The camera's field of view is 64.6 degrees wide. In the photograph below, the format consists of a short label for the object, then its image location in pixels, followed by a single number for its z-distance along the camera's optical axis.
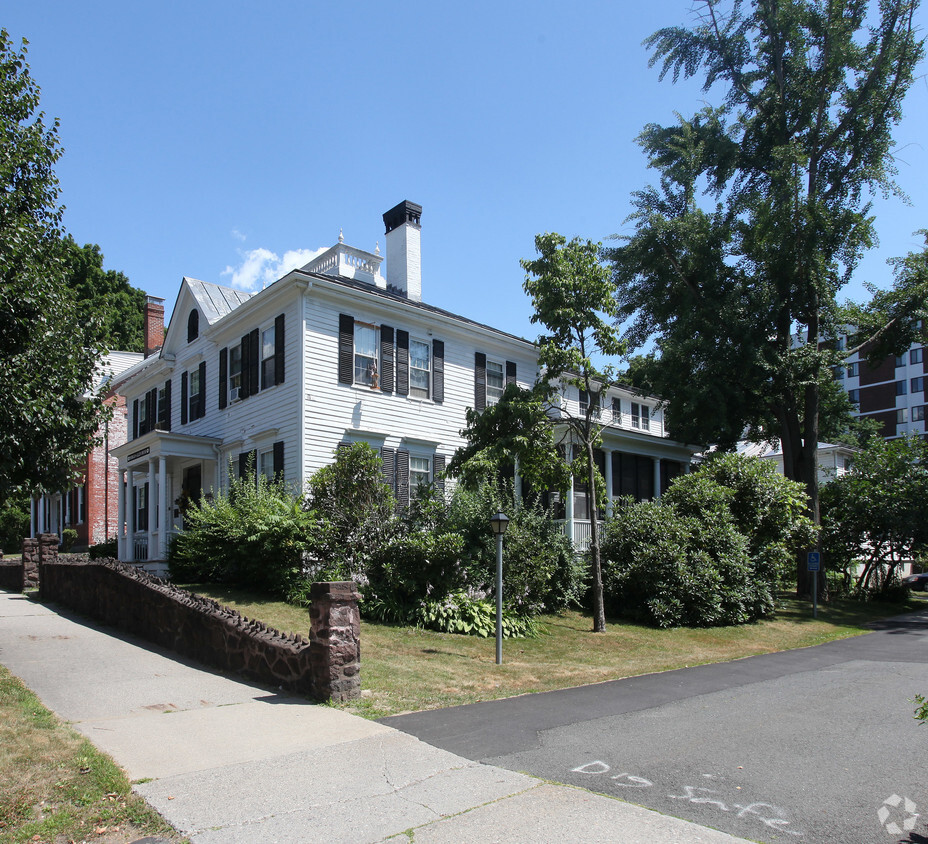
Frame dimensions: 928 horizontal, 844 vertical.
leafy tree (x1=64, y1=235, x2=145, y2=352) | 42.00
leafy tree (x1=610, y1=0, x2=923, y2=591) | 22.78
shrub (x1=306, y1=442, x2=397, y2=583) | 13.95
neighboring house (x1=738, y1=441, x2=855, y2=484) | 40.12
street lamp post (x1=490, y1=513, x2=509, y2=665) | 11.12
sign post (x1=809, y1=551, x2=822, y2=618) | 19.27
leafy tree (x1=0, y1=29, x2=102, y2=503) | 8.65
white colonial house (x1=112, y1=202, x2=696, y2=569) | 17.36
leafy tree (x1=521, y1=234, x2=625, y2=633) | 14.73
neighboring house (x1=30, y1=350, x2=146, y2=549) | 28.89
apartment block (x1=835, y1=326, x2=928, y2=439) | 66.12
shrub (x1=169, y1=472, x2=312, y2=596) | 13.73
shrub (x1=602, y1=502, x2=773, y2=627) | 16.80
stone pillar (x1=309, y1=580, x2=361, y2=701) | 7.86
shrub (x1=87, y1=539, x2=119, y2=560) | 20.92
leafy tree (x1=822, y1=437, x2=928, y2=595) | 23.09
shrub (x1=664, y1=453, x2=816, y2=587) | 18.80
